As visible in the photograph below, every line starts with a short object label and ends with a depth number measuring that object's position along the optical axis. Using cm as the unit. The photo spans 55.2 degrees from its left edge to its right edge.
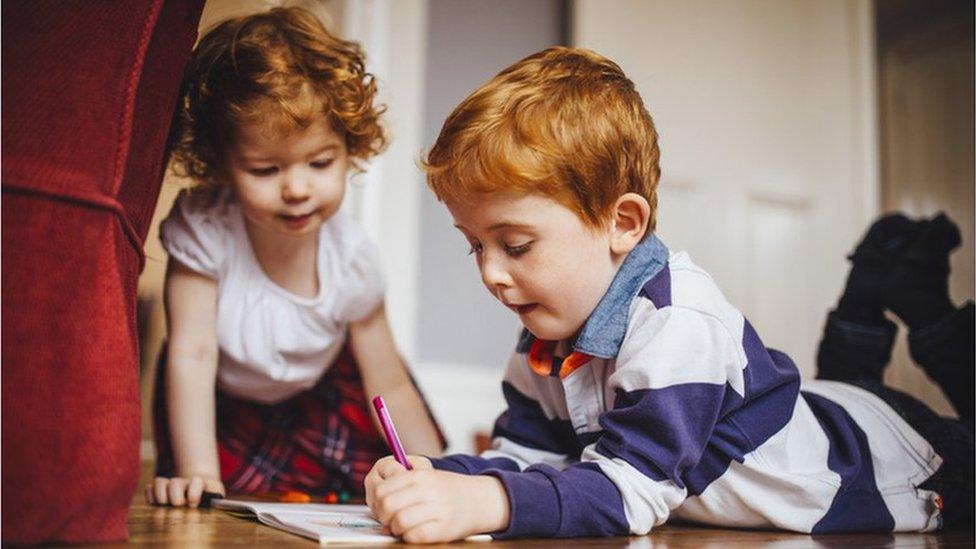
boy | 75
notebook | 66
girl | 111
